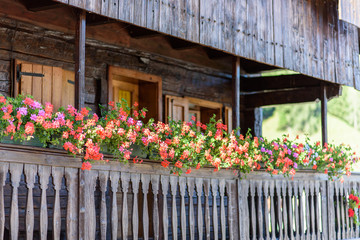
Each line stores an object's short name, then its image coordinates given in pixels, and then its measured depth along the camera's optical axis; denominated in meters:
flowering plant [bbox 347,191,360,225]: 18.43
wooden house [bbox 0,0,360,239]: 11.00
